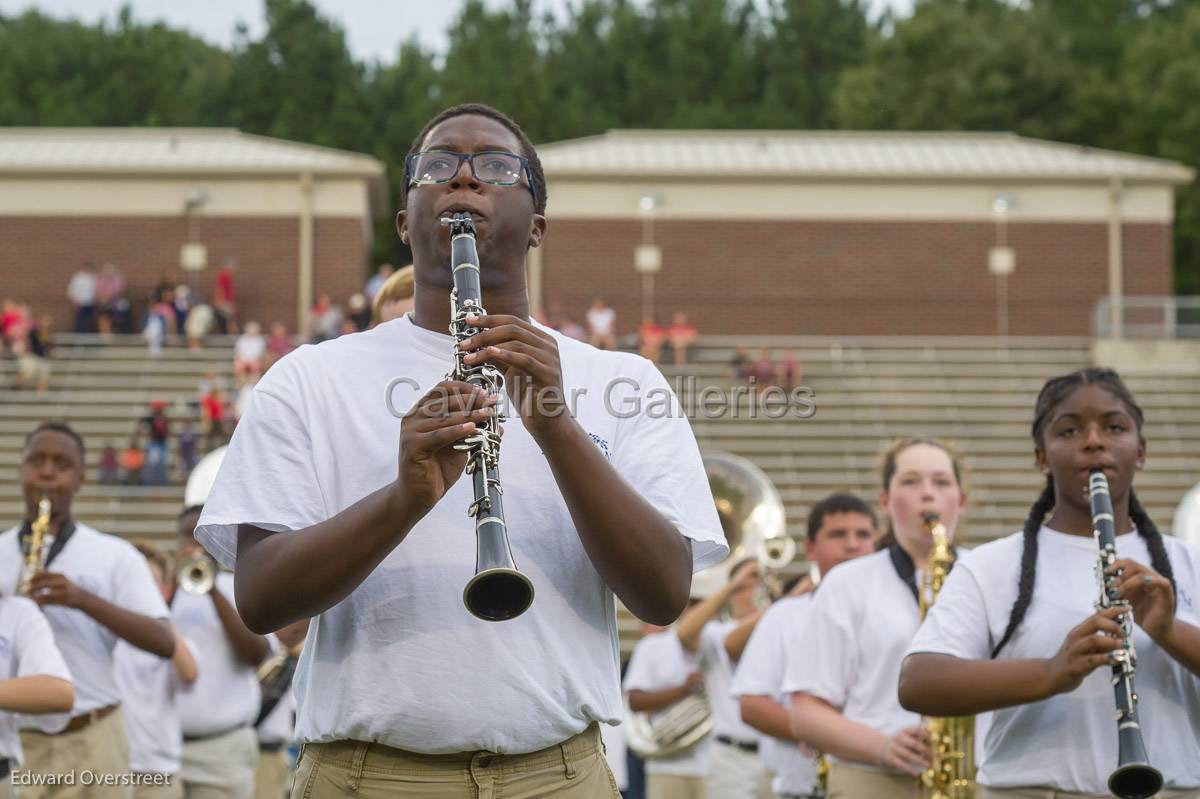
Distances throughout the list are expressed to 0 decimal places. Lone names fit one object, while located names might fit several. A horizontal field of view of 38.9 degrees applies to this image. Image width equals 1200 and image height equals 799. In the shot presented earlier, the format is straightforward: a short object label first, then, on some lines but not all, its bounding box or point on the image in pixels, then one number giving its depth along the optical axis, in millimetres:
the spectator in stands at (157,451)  24359
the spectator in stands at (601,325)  29844
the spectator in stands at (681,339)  29156
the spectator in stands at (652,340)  28953
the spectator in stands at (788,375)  27906
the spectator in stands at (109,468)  24312
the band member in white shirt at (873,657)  6156
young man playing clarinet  3232
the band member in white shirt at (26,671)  5746
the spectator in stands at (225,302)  31703
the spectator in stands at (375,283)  30791
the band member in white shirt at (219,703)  8797
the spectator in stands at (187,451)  24719
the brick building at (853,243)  33719
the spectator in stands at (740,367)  27609
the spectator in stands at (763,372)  26875
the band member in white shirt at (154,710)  7995
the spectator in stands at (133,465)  24312
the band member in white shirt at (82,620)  6895
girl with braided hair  4348
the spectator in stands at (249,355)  27344
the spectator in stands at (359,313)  28328
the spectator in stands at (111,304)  32000
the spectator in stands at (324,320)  29422
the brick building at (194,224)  33938
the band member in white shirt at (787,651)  7547
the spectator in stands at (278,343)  28297
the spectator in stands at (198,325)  30656
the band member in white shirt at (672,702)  10414
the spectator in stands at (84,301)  31969
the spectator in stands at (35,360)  28500
